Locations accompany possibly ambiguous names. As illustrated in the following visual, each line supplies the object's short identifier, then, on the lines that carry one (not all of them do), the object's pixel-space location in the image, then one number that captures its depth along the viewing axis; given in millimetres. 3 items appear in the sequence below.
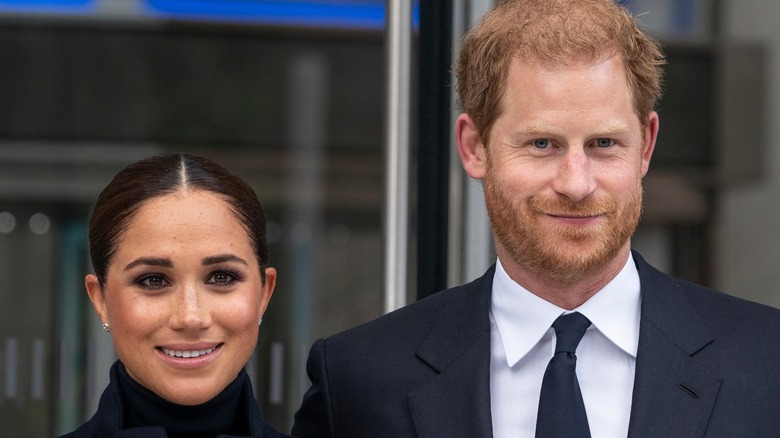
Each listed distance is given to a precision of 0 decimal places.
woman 4289
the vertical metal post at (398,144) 6660
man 4395
